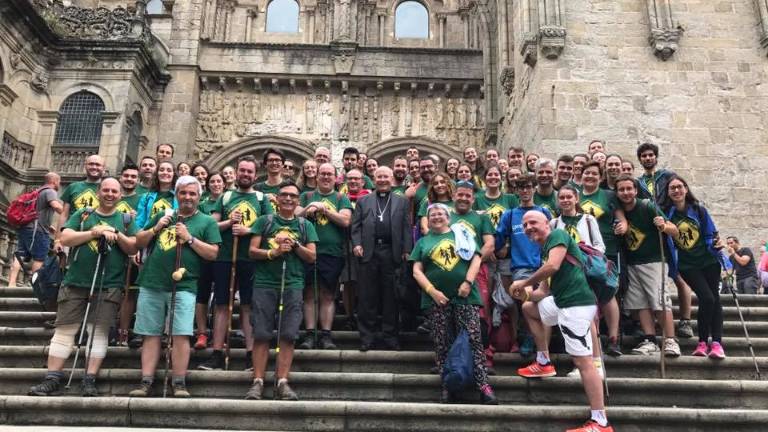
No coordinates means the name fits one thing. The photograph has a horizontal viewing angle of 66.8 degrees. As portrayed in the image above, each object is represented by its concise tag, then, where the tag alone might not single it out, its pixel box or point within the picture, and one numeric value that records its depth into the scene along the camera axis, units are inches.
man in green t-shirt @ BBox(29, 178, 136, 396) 207.9
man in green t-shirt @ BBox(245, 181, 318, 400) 202.4
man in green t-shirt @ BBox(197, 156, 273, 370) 224.7
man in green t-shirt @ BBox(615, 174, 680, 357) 229.1
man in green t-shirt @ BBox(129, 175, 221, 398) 202.5
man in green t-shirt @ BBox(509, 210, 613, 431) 174.9
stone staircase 187.9
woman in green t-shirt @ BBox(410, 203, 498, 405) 197.2
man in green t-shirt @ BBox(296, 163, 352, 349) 237.6
